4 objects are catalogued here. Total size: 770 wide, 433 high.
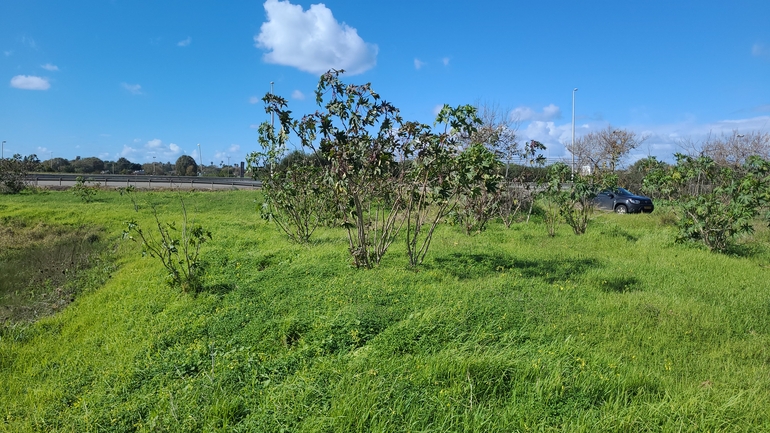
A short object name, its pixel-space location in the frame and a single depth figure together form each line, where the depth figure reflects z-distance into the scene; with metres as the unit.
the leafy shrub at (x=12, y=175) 20.95
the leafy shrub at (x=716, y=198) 7.50
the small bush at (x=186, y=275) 5.82
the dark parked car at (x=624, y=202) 17.97
